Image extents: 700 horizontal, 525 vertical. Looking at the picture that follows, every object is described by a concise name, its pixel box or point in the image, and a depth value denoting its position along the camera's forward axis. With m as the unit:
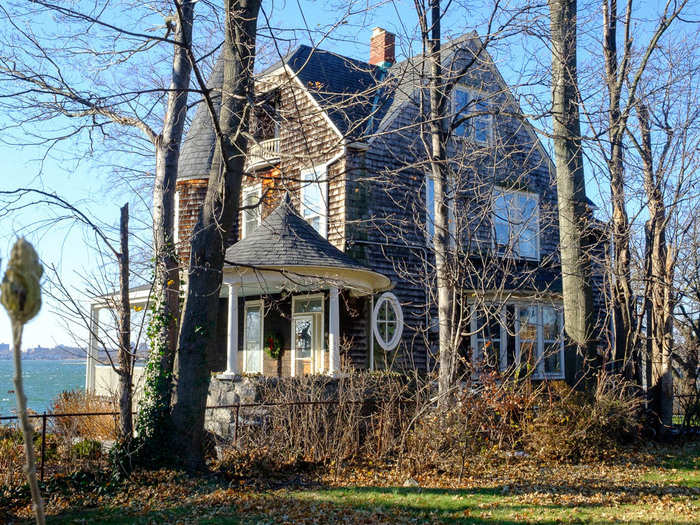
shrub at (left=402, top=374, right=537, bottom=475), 8.98
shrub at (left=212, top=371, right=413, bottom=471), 9.31
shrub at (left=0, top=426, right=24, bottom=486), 8.10
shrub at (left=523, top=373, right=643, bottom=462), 10.23
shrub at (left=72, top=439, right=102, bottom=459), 9.36
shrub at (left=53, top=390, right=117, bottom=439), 10.90
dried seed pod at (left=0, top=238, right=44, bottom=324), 1.65
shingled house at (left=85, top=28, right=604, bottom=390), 13.56
